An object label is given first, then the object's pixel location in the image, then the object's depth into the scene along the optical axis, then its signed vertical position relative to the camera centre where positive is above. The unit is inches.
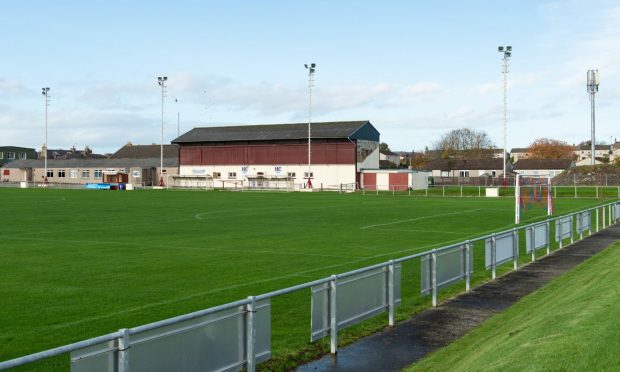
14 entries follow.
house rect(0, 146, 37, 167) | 6722.4 +252.9
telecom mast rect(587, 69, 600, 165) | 4284.0 +601.9
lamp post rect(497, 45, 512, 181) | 3243.1 +595.8
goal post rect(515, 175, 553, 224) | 1817.2 -66.1
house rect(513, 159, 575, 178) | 5669.3 +101.8
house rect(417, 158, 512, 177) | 5708.7 +88.2
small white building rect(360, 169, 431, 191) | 3516.2 -9.5
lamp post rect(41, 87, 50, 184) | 4116.6 +522.1
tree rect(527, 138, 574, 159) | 7062.0 +288.8
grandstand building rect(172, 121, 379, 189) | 3703.2 +135.6
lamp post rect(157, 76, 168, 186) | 3811.5 +530.5
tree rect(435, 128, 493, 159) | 6633.9 +345.8
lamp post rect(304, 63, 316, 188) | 3501.5 +543.9
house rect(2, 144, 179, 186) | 4626.0 +53.0
